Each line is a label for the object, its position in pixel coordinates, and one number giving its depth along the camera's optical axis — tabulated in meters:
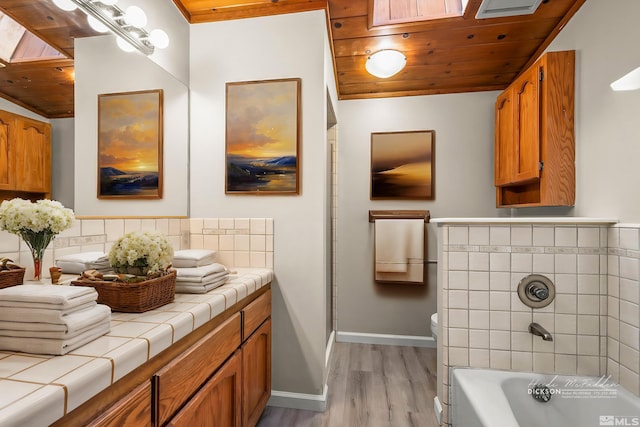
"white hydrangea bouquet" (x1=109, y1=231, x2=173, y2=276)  1.05
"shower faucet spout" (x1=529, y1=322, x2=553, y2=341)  1.43
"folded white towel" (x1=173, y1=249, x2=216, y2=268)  1.42
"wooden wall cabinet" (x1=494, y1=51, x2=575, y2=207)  1.82
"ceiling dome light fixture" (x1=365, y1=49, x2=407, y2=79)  2.19
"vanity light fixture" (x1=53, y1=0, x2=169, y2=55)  1.27
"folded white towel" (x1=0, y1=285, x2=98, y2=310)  0.69
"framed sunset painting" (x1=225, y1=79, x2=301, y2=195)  1.86
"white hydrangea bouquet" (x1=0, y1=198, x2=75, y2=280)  0.96
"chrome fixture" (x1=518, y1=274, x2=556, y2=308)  1.54
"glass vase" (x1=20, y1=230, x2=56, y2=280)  1.03
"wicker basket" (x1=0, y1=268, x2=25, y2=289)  0.91
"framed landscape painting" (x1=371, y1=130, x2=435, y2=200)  2.77
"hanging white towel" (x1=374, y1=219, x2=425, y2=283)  2.70
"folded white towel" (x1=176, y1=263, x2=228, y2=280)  1.27
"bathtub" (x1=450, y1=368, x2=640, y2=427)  1.26
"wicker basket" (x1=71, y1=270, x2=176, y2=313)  0.98
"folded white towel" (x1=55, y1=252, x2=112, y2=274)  1.23
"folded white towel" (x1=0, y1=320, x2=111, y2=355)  0.68
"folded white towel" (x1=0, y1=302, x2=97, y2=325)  0.68
